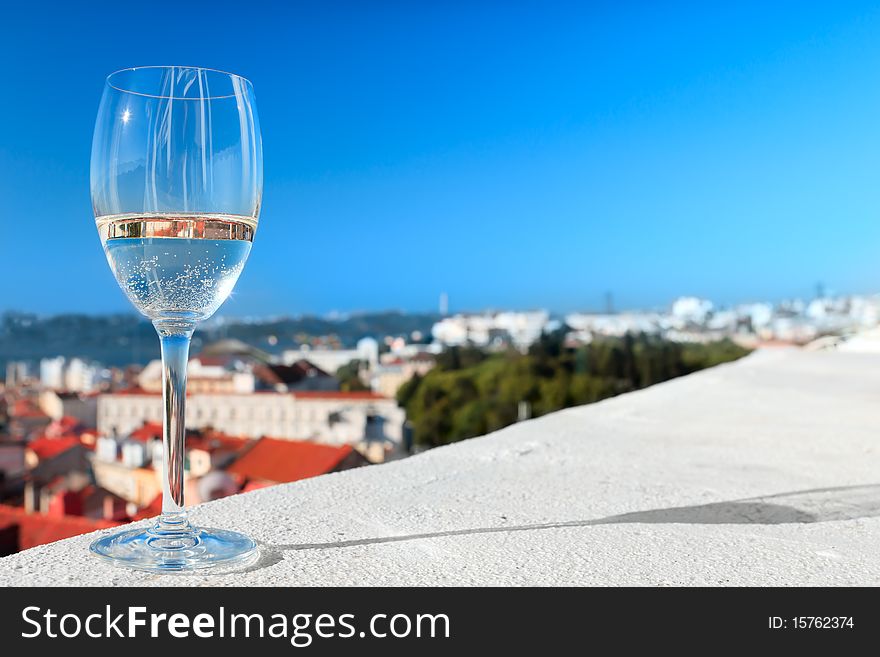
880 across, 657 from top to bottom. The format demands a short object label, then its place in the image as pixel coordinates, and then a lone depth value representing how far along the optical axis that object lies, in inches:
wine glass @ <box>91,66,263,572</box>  26.3
